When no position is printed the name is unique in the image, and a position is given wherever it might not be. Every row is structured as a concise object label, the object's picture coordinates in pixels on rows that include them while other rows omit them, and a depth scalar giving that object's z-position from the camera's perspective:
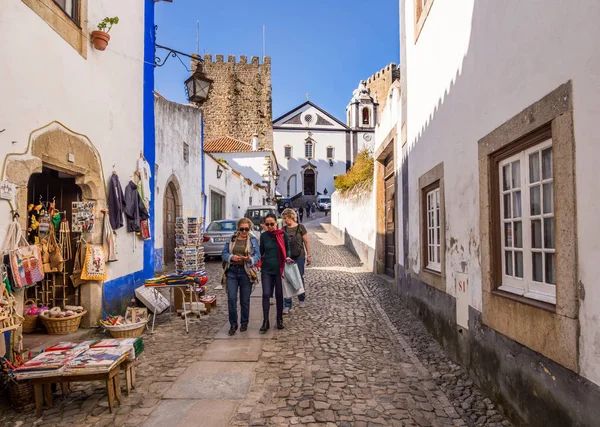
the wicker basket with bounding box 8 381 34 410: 3.53
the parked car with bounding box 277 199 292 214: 38.76
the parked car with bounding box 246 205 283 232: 17.92
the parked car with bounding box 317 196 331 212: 38.88
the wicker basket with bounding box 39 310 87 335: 5.21
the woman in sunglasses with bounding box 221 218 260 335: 5.66
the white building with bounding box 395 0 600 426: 2.46
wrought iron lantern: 7.85
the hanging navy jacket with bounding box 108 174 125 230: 6.21
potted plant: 5.69
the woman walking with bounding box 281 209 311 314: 7.21
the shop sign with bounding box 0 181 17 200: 3.92
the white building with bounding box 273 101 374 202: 49.88
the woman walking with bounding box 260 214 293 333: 5.91
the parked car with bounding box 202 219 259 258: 13.26
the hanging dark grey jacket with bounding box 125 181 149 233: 6.70
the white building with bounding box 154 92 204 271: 11.85
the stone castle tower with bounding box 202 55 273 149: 37.16
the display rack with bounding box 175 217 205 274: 10.47
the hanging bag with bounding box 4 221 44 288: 4.00
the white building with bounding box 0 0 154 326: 4.16
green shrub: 15.21
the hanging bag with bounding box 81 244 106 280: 5.61
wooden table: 3.39
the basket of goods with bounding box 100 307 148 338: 5.18
